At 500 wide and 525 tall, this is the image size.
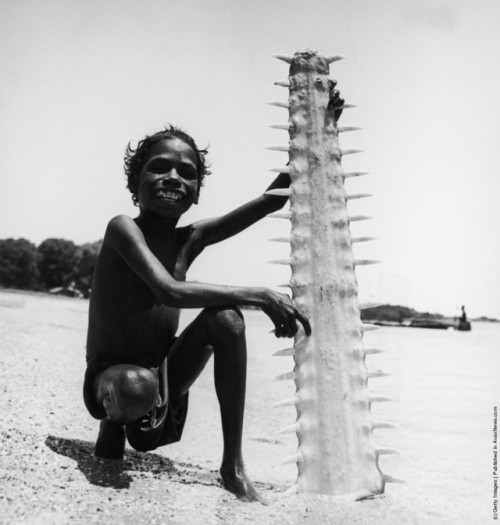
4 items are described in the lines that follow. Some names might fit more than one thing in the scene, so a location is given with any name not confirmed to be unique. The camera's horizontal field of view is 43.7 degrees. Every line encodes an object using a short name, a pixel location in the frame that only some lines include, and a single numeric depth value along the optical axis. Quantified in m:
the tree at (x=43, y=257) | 57.50
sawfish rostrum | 2.50
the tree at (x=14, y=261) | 52.44
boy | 2.54
